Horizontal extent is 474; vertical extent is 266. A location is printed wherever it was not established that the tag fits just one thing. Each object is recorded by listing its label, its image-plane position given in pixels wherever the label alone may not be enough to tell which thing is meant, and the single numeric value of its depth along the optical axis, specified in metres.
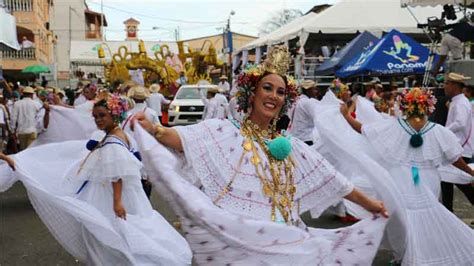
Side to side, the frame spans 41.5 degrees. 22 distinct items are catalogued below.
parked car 22.27
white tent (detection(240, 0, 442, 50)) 22.17
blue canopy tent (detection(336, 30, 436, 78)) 15.80
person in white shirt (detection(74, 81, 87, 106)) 13.54
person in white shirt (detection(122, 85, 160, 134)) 9.28
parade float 33.78
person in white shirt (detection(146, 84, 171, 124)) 15.46
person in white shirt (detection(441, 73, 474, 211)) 7.55
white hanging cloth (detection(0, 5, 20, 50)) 11.93
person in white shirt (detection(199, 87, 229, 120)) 16.95
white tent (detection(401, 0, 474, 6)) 14.62
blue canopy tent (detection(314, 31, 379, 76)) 17.69
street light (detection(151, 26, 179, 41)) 74.64
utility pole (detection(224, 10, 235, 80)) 33.07
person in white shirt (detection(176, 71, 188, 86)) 31.73
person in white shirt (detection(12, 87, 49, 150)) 12.27
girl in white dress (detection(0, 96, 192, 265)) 4.62
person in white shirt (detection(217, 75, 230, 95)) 21.52
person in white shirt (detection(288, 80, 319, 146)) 10.05
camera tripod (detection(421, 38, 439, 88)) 14.19
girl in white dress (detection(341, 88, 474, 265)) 5.39
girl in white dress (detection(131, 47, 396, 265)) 3.12
